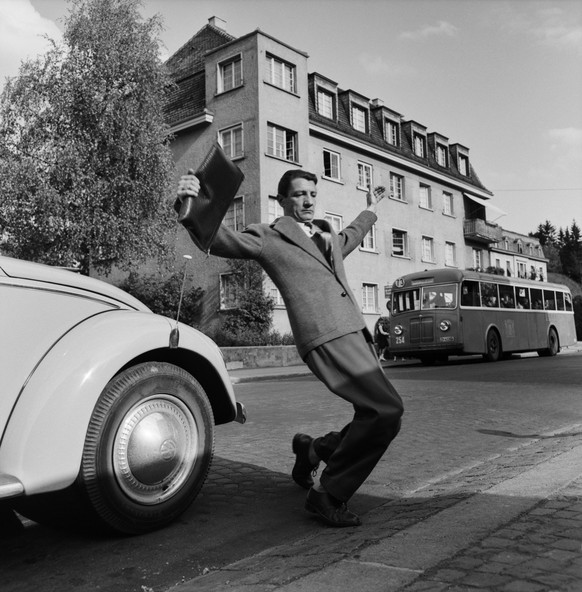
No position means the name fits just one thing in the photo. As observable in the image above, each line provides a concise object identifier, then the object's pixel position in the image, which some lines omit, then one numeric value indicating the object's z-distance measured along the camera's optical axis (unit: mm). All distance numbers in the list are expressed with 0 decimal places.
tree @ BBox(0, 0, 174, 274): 19516
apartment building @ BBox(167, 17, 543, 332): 26086
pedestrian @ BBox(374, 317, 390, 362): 24375
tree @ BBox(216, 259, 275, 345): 23469
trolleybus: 20531
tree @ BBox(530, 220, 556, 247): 148525
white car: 2861
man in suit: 3291
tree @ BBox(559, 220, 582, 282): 110812
